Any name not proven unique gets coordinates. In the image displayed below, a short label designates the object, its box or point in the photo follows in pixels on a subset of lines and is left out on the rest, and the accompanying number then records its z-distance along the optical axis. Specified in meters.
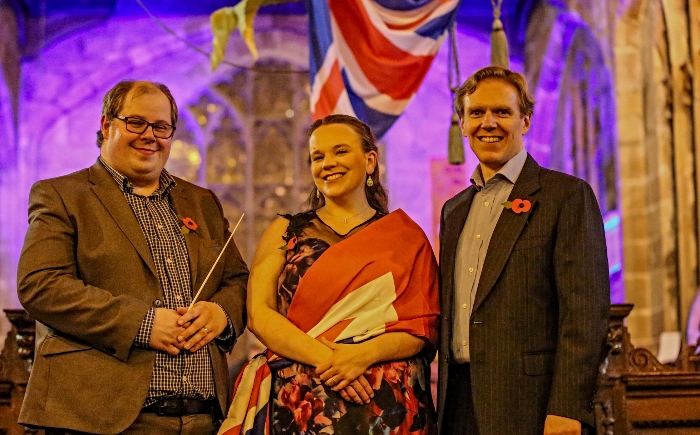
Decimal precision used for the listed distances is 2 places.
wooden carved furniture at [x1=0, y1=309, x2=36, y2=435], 3.90
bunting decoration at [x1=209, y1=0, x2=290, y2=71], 6.62
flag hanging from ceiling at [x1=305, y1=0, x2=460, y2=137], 5.91
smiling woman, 2.61
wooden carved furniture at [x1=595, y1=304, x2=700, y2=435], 4.12
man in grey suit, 2.48
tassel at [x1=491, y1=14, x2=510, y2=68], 5.76
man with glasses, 2.56
